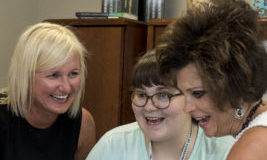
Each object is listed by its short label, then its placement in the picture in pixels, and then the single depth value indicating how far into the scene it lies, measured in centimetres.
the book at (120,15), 236
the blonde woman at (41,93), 167
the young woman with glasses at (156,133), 136
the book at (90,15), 239
